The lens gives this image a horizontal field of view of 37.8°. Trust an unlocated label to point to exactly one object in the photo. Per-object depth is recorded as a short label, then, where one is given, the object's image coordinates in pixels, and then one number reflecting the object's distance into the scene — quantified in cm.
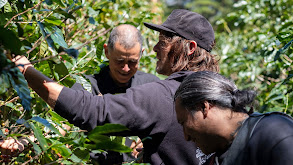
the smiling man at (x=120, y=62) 343
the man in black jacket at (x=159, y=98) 202
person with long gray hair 177
